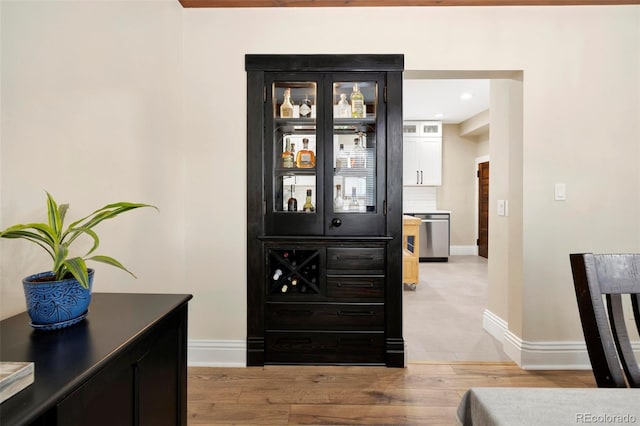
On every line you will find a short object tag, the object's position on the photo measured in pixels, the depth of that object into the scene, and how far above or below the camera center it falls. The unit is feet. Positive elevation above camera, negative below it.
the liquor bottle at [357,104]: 8.36 +2.52
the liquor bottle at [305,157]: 8.36 +1.22
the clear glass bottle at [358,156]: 8.44 +1.25
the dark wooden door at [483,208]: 23.12 -0.06
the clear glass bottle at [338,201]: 8.31 +0.14
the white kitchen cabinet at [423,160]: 23.25 +3.19
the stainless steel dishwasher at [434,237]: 21.77 -1.92
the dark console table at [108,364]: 2.38 -1.27
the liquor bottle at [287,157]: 8.39 +1.21
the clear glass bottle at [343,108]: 8.35 +2.42
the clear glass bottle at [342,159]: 8.41 +1.18
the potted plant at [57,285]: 3.27 -0.77
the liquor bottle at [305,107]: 8.41 +2.45
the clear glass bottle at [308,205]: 8.36 +0.04
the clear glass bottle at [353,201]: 8.41 +0.14
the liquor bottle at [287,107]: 8.41 +2.46
